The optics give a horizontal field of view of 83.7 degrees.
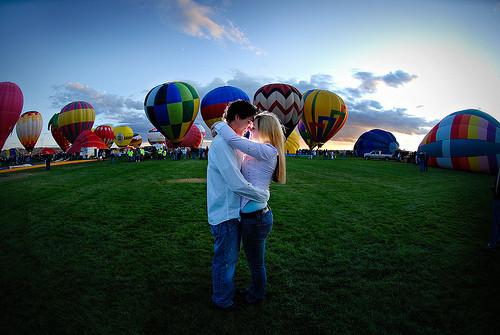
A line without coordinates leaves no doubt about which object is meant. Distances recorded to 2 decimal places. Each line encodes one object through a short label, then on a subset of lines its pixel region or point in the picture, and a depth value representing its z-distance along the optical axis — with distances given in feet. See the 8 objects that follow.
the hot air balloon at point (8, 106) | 71.77
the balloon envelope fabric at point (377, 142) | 135.95
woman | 8.92
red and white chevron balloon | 100.22
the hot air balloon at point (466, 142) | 62.13
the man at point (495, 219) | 15.79
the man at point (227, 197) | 8.46
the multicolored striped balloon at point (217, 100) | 87.25
